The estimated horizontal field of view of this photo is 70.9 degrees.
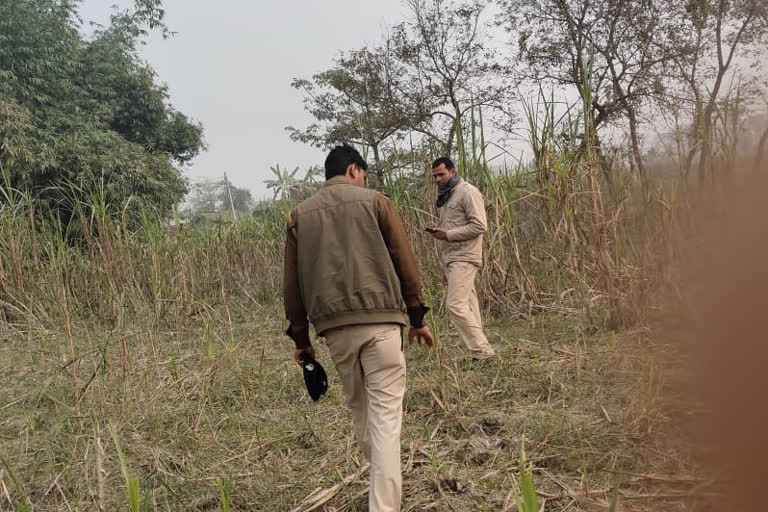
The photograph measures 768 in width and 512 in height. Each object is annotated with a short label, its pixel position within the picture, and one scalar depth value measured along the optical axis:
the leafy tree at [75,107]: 9.77
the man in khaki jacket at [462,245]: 3.89
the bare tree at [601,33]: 11.22
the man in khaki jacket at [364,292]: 2.05
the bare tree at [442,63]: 15.84
